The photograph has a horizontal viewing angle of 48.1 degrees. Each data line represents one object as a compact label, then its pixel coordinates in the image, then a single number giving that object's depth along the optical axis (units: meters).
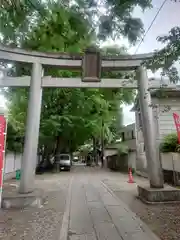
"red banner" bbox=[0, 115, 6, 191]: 5.42
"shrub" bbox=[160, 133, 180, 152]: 10.03
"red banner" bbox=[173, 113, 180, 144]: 7.06
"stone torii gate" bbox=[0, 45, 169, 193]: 6.47
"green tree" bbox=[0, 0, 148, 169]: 5.11
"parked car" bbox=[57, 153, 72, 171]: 20.70
